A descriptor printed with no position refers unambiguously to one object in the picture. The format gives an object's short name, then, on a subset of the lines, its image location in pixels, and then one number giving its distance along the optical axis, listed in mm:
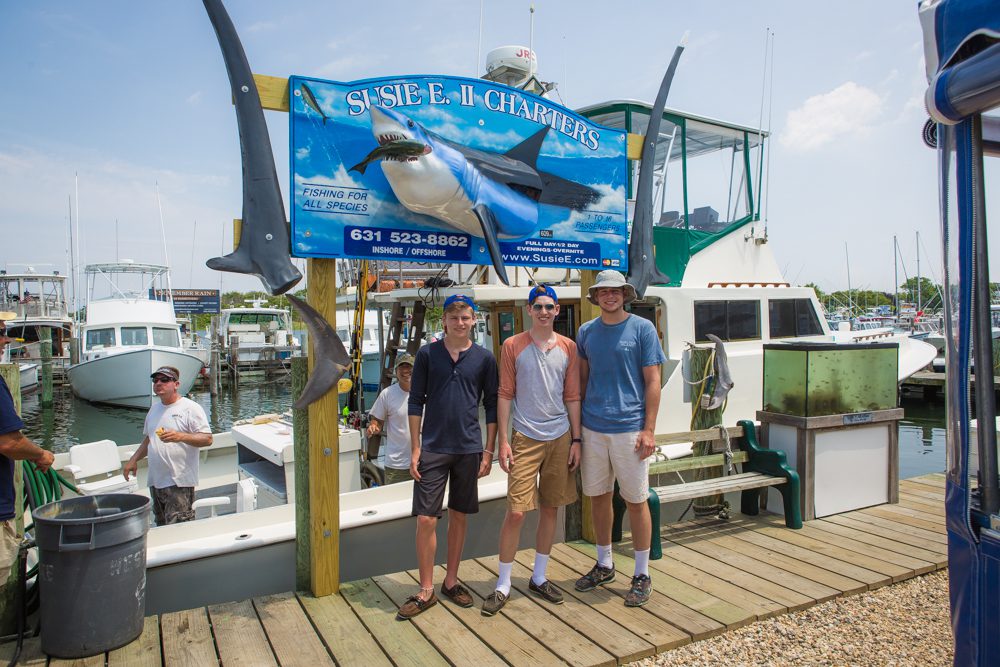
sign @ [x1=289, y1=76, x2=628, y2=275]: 3457
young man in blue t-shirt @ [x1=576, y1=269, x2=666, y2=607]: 3422
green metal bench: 4416
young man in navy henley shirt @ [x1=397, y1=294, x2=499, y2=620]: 3320
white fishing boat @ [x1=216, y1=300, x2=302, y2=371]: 31250
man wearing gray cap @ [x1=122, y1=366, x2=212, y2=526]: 4539
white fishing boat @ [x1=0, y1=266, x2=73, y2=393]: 30181
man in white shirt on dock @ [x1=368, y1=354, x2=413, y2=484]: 5301
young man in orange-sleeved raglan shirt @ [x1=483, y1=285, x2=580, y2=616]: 3404
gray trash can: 2857
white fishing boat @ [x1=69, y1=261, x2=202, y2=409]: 22422
